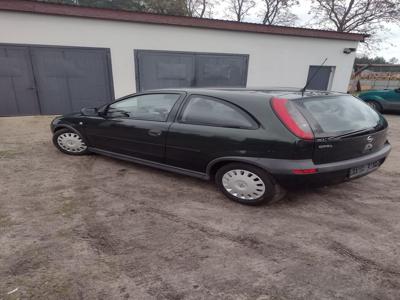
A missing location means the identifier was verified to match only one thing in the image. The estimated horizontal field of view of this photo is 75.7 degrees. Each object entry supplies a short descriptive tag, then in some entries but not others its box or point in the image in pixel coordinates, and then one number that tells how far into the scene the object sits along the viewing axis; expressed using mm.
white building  7180
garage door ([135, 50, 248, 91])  8570
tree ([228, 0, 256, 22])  25625
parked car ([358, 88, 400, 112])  9594
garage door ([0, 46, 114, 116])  7246
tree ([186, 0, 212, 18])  24078
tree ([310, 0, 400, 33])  18641
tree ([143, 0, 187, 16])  21109
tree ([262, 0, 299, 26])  24453
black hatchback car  2611
